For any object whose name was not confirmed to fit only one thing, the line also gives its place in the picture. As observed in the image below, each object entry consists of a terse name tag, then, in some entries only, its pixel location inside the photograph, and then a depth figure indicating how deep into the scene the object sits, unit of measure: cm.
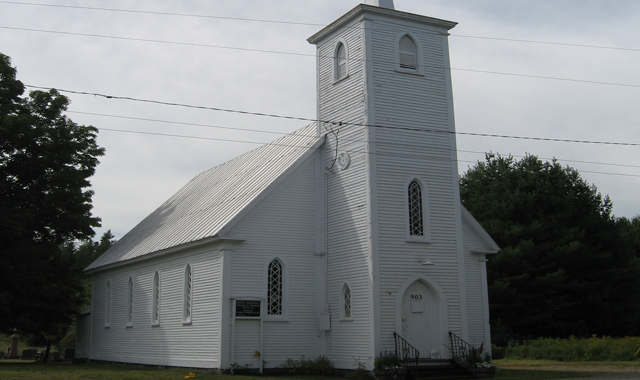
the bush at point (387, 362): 2042
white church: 2198
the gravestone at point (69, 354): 3697
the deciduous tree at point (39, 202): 2962
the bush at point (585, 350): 2759
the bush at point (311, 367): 2212
